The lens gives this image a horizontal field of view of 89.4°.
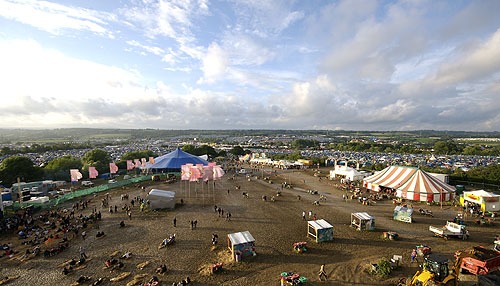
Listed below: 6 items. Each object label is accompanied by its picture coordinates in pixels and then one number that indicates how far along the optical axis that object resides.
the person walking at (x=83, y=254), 13.87
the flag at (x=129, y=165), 36.88
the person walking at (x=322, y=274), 11.34
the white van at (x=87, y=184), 36.12
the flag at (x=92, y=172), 30.40
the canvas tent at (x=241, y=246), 13.17
